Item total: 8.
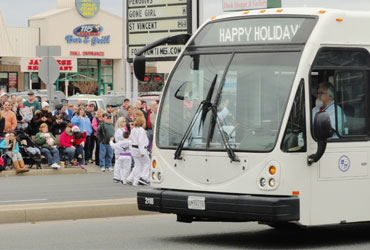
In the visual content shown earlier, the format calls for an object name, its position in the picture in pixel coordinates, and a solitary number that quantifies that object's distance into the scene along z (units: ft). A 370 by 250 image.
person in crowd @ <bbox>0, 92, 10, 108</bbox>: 78.90
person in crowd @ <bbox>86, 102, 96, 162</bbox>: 84.48
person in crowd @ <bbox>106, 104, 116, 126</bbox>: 87.29
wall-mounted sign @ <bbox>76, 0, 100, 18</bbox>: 228.02
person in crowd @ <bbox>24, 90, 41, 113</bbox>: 83.14
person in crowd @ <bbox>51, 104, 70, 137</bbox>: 81.15
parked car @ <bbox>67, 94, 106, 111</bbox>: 123.75
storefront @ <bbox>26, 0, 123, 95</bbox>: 224.53
